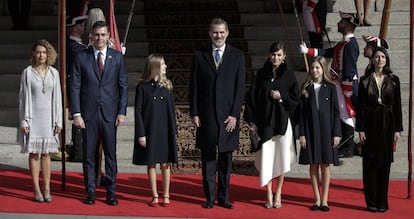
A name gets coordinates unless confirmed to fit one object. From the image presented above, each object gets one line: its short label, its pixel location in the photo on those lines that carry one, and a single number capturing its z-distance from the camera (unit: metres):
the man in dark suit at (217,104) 19.34
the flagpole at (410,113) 20.72
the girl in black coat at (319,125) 19.52
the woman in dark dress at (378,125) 19.48
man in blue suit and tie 19.59
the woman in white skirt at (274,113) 19.41
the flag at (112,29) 23.02
